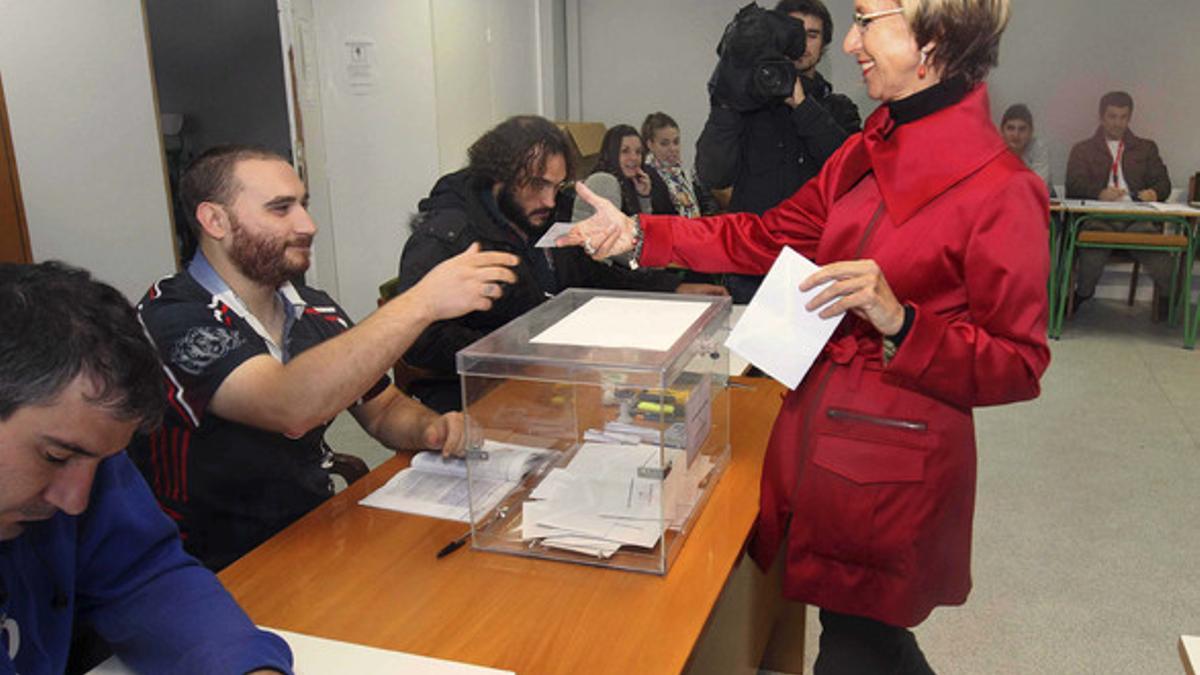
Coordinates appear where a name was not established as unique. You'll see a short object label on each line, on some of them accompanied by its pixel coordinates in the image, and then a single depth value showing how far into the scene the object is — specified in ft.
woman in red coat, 4.18
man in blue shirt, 2.91
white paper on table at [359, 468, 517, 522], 5.04
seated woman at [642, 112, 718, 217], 15.14
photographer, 9.17
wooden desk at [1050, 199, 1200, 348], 17.66
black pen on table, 4.61
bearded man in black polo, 4.95
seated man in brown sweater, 20.04
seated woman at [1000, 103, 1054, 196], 20.54
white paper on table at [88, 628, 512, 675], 3.54
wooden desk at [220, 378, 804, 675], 3.80
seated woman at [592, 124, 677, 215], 14.30
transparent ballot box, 4.45
